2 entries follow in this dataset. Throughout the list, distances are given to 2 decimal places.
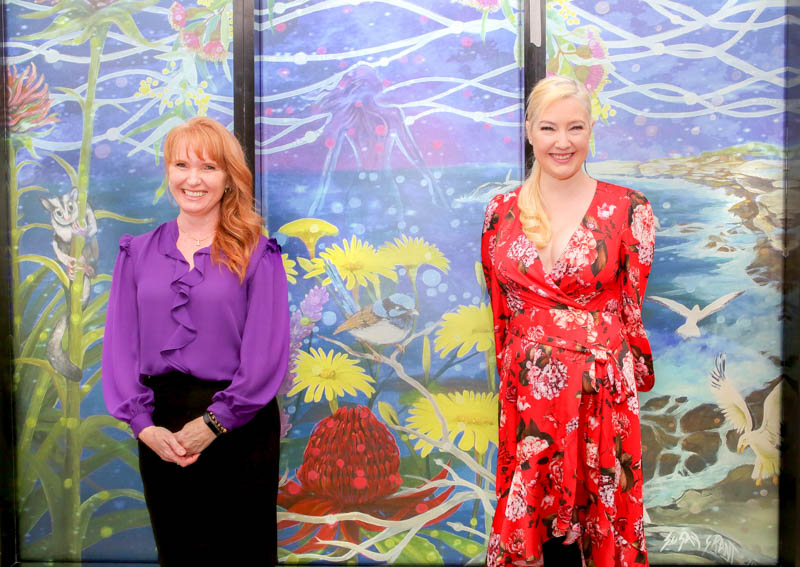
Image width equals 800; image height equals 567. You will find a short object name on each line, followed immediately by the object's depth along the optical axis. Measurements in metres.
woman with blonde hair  1.73
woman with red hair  1.66
